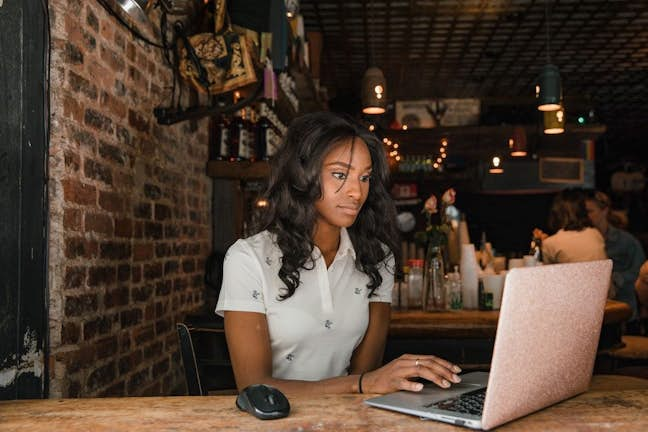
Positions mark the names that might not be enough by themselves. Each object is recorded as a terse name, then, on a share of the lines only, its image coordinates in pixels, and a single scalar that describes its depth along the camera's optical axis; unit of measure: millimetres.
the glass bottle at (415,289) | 3641
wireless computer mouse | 1227
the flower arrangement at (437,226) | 3580
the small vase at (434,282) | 3510
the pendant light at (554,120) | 4984
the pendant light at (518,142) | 6573
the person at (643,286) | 4141
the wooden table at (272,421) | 1189
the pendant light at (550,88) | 4223
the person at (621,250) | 5570
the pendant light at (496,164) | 6336
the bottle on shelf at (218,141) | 4066
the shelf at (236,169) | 3992
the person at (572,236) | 5042
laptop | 1101
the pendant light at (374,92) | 4344
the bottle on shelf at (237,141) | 4188
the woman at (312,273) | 1961
